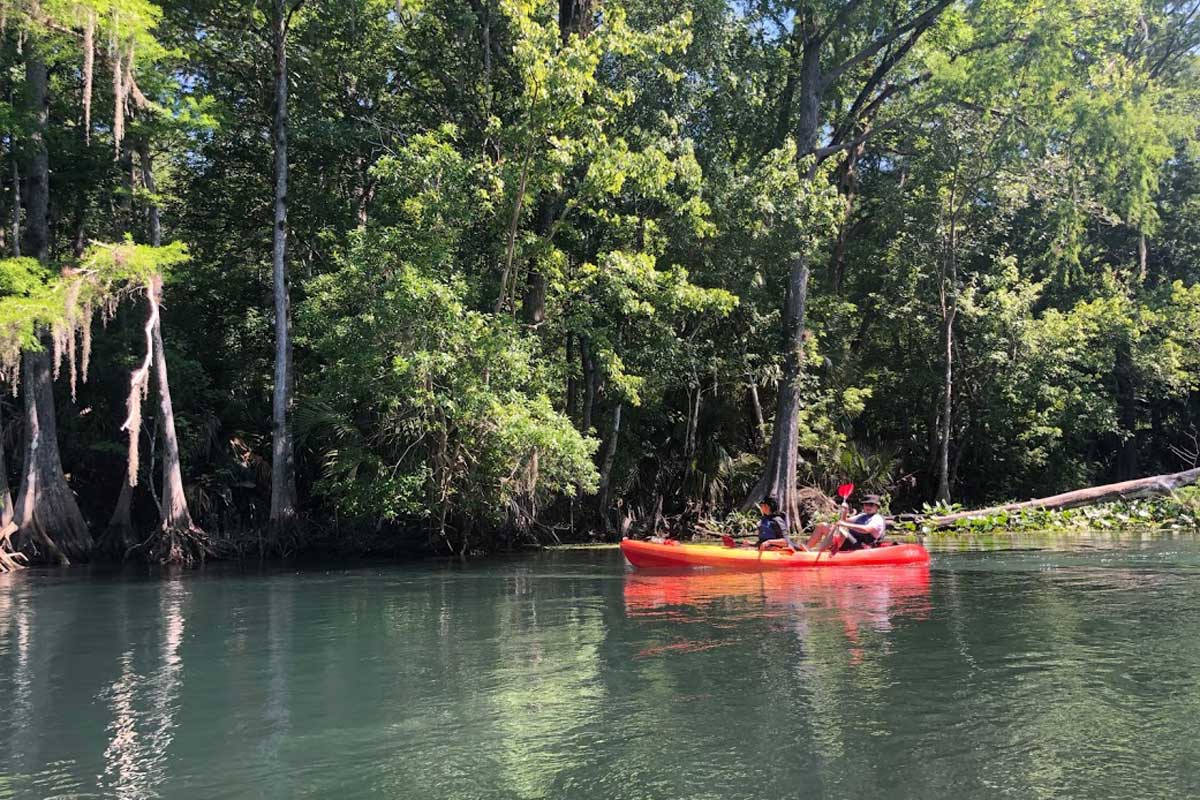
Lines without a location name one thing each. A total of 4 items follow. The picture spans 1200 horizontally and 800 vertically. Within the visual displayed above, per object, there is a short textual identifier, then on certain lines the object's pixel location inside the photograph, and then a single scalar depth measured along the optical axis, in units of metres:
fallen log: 22.19
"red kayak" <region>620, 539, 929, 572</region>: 13.74
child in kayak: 14.39
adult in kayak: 14.23
